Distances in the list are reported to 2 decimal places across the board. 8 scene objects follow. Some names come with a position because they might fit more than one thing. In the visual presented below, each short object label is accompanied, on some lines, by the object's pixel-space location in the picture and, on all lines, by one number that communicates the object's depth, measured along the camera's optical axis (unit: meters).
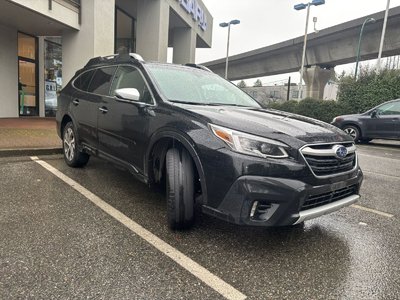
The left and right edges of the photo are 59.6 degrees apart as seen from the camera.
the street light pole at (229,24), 29.43
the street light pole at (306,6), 23.28
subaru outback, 2.80
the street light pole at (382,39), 21.30
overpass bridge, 24.47
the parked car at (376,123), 11.25
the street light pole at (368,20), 22.66
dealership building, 10.96
